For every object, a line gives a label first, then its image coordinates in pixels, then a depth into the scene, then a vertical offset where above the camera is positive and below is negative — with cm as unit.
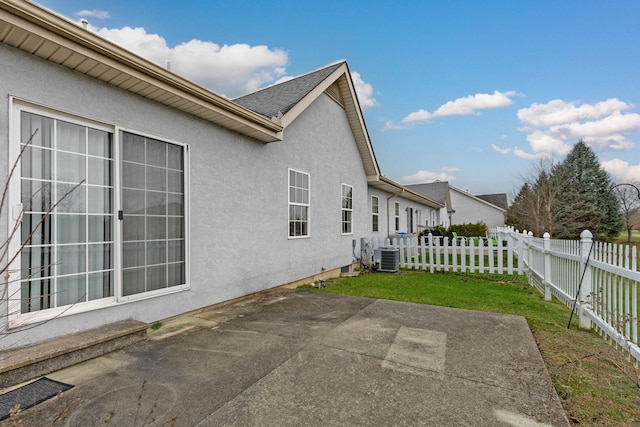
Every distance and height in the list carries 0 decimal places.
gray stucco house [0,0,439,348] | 318 +49
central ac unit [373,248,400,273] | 1032 -140
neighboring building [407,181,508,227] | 3819 +86
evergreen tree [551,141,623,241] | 2812 +168
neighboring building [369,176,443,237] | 1352 +49
